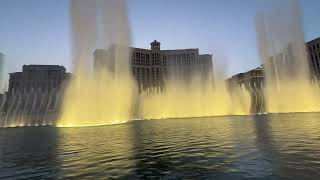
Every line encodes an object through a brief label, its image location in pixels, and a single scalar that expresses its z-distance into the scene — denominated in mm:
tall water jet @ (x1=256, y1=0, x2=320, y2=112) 48782
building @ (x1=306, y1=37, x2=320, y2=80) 90066
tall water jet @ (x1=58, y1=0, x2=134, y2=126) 33398
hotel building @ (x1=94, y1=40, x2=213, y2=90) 118938
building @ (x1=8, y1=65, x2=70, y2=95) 98684
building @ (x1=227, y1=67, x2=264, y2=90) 106958
